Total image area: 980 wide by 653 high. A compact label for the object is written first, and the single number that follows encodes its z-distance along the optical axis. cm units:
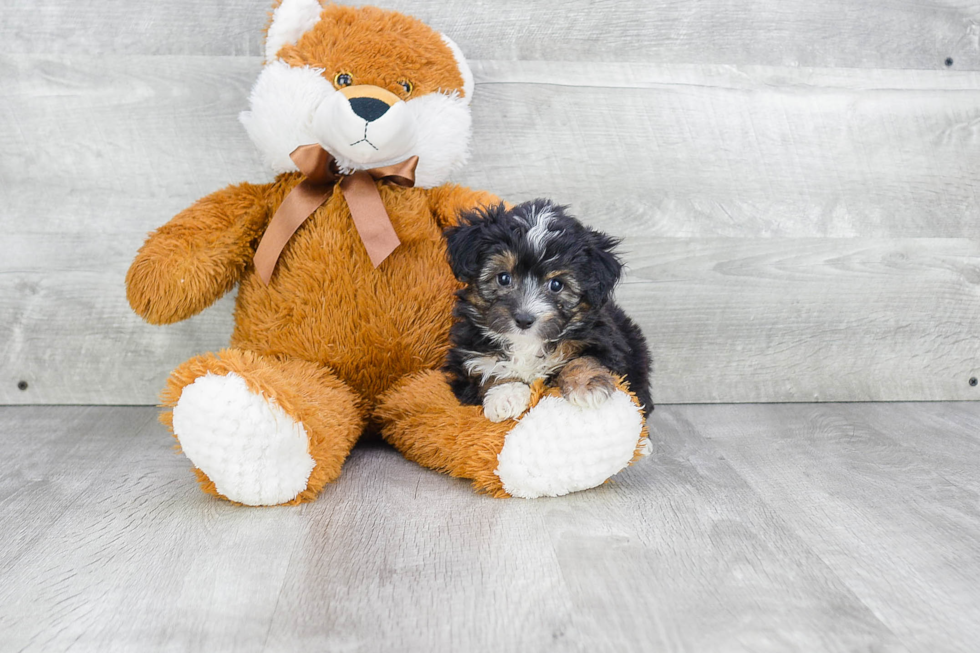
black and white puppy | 160
